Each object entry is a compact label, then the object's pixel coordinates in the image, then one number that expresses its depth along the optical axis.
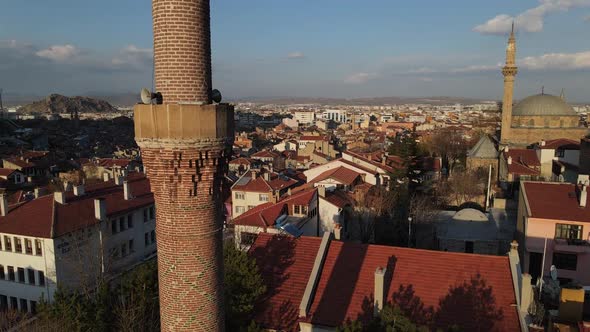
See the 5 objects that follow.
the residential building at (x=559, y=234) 23.50
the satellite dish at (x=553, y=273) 19.95
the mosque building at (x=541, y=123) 65.00
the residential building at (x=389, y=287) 13.91
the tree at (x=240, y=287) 13.76
